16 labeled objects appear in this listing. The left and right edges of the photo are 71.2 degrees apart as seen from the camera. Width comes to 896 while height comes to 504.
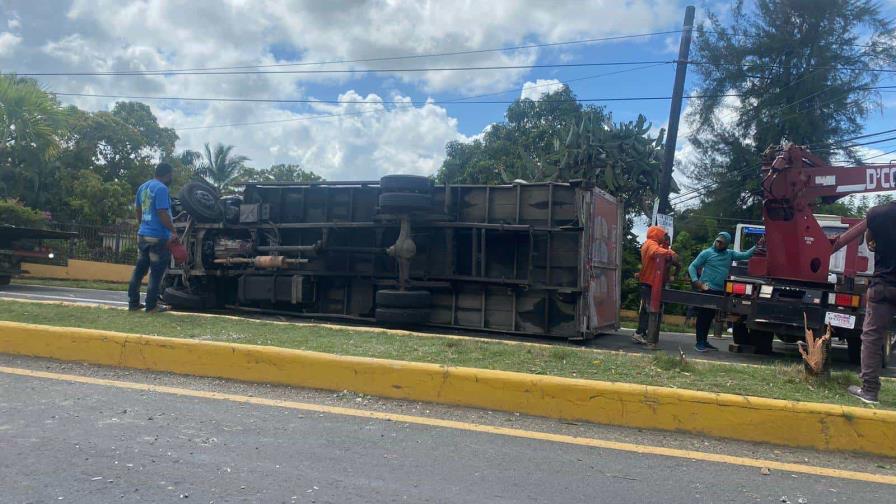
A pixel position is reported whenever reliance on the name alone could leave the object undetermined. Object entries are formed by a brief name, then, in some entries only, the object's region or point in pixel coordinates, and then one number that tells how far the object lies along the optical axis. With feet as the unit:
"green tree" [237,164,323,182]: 155.74
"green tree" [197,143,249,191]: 129.29
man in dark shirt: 15.17
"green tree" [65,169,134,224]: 76.74
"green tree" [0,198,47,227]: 53.31
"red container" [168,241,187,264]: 24.58
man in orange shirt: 25.96
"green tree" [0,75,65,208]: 54.80
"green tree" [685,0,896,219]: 72.59
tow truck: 23.97
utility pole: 44.55
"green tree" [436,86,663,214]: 42.98
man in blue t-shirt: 24.02
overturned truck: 27.09
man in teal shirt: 29.22
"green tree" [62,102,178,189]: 96.12
